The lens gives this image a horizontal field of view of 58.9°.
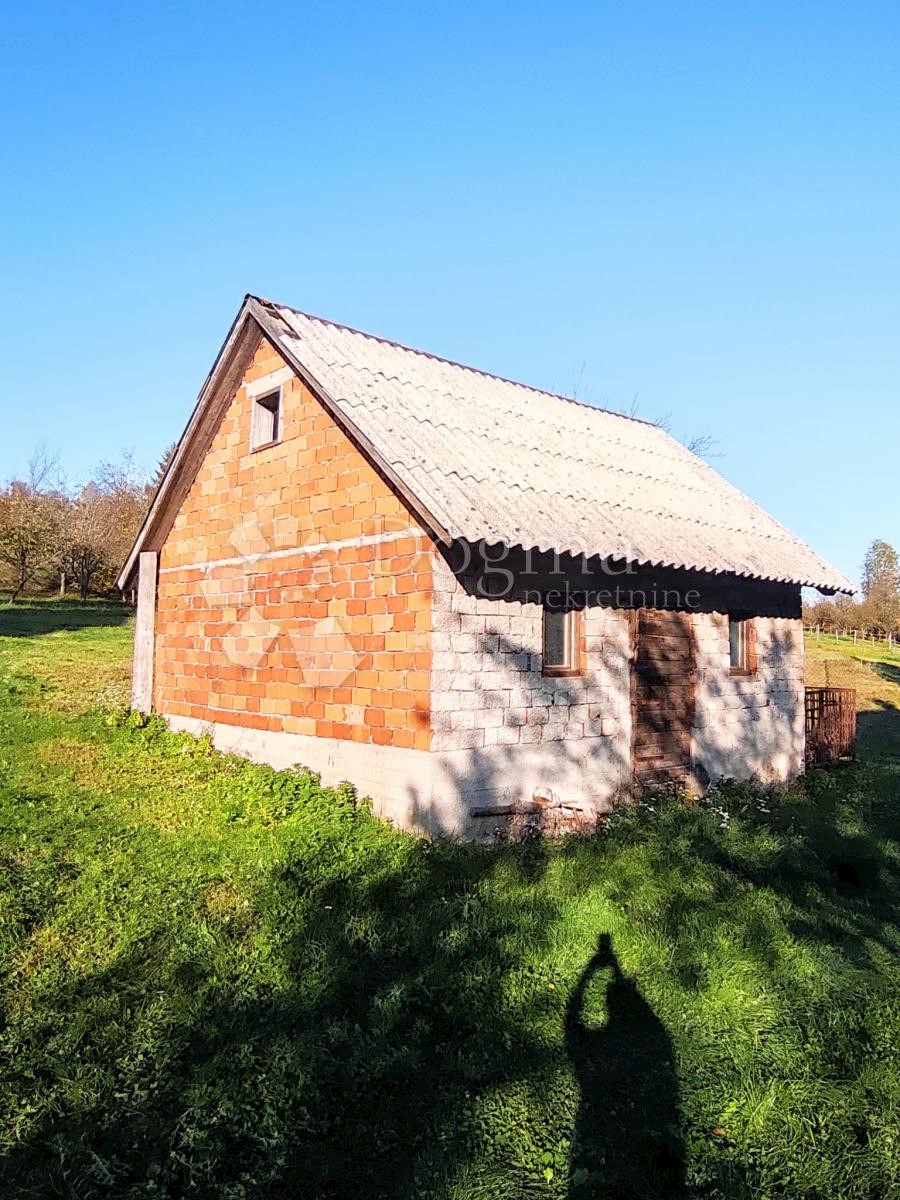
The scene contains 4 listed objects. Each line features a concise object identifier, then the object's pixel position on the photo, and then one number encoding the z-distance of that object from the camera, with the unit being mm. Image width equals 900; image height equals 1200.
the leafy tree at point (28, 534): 34656
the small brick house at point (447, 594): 7871
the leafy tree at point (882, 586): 49094
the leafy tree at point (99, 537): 35844
